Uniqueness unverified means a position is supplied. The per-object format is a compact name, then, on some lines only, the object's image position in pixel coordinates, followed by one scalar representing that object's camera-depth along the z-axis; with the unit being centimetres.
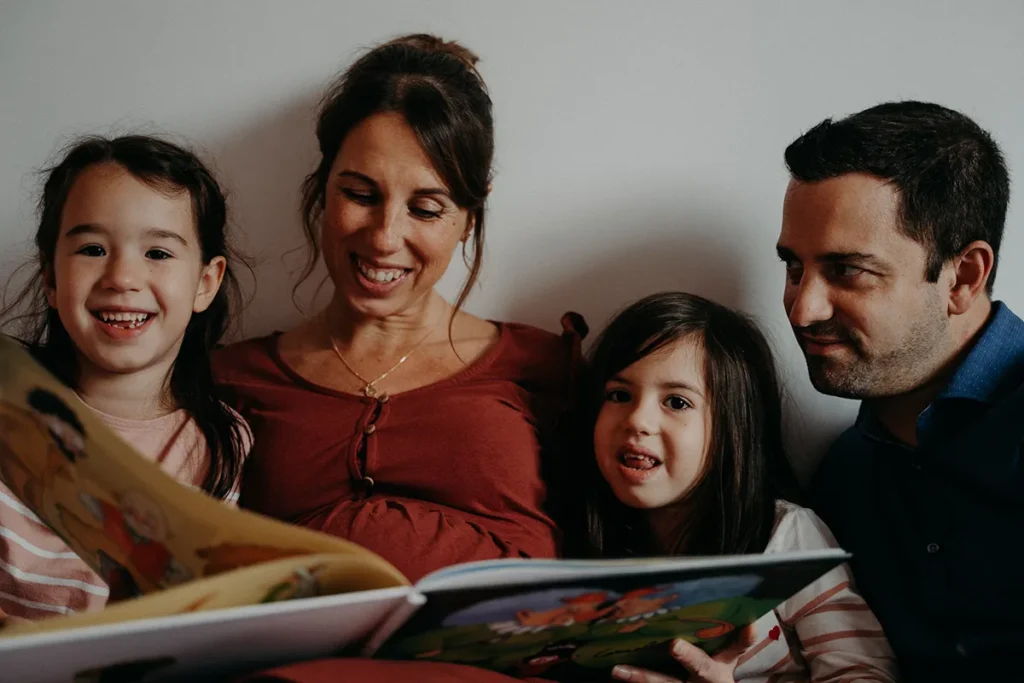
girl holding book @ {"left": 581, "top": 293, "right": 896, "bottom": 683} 118
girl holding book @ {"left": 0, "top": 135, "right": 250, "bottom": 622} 113
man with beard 112
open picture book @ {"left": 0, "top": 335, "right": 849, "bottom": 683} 68
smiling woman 125
